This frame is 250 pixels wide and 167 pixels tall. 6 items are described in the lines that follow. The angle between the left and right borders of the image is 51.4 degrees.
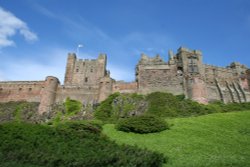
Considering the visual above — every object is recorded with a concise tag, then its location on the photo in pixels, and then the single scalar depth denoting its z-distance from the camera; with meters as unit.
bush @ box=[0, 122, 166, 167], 13.09
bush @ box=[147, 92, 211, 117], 37.62
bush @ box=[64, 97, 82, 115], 44.00
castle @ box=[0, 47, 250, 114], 44.97
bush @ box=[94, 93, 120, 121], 39.36
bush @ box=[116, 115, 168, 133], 24.48
